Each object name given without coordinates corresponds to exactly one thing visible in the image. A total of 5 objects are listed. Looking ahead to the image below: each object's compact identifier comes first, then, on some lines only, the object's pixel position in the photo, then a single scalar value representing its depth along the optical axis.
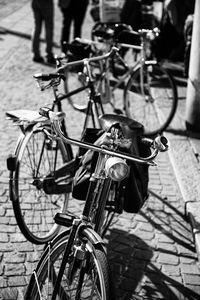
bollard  5.81
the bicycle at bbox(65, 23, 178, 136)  6.08
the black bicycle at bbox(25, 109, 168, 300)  2.62
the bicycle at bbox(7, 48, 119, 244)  3.74
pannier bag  3.48
